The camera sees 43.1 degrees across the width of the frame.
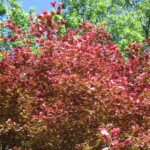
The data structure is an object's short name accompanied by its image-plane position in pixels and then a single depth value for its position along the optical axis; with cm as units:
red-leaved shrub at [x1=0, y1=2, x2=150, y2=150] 346
